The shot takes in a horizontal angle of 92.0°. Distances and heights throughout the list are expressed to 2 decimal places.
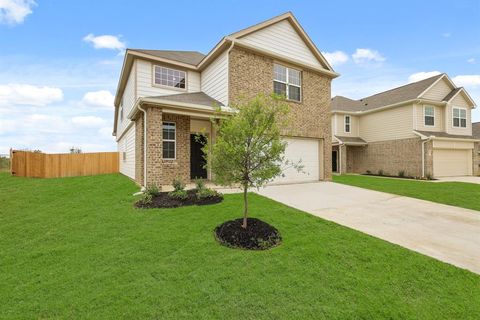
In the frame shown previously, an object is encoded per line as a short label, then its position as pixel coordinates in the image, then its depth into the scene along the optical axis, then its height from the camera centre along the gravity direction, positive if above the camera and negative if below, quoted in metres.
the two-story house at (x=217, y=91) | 9.48 +3.57
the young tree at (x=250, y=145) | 4.61 +0.30
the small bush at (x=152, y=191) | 7.48 -0.98
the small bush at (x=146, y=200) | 6.95 -1.19
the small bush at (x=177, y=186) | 7.66 -0.85
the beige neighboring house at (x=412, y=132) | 17.86 +2.26
